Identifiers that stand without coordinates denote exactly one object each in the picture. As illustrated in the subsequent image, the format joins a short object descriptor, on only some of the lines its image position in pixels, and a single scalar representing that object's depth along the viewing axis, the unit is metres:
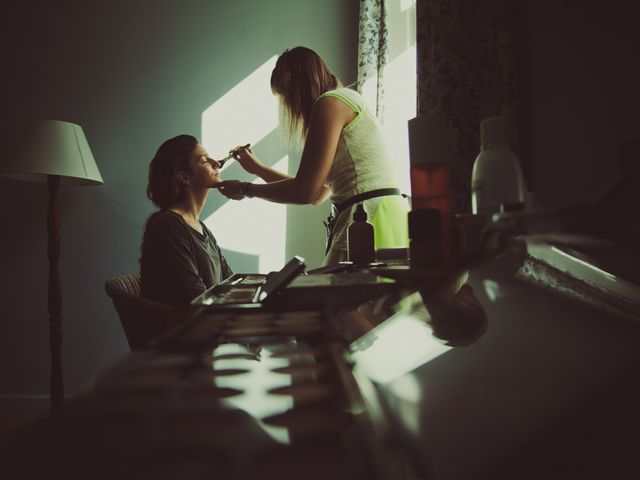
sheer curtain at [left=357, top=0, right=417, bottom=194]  2.40
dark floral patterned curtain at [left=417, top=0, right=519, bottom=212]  1.58
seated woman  1.57
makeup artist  1.38
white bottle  0.85
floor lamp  2.11
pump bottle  1.16
